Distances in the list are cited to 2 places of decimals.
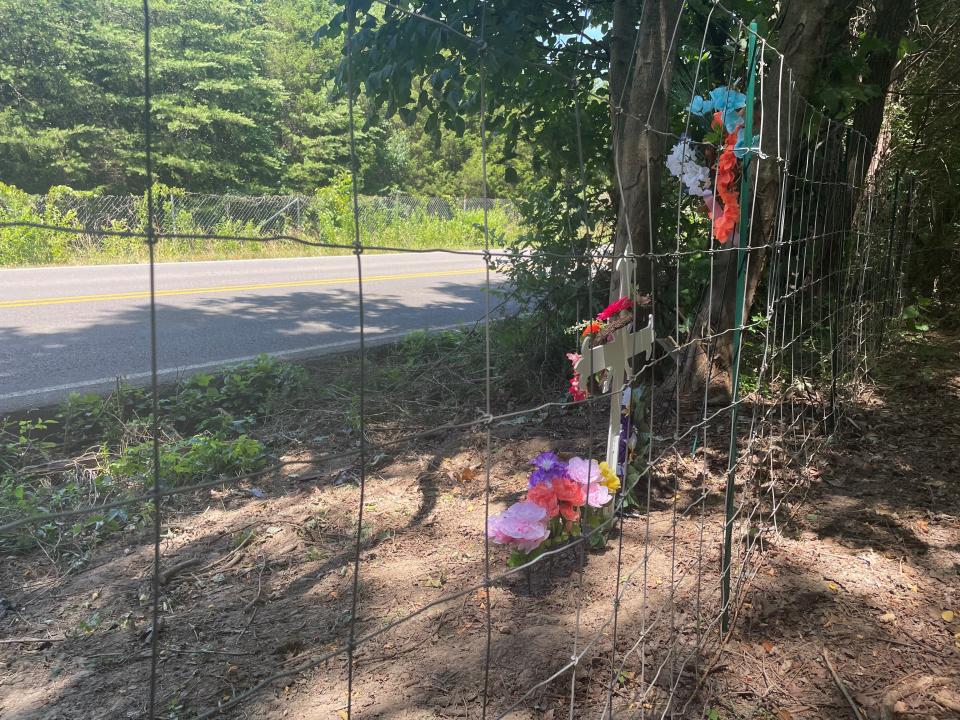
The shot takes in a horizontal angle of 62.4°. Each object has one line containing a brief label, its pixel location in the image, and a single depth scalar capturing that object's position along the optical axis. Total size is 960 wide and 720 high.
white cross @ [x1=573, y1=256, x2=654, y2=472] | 2.47
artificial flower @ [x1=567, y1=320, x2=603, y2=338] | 2.50
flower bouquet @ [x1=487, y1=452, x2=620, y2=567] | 2.66
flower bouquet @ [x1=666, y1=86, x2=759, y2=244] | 2.64
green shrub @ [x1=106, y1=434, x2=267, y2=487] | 3.56
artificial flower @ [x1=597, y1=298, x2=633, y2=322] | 2.57
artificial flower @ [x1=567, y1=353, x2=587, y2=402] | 2.66
